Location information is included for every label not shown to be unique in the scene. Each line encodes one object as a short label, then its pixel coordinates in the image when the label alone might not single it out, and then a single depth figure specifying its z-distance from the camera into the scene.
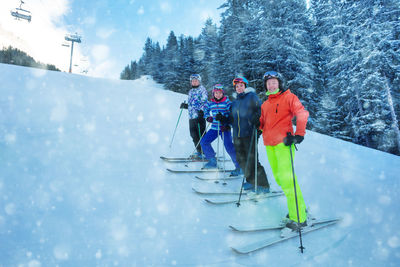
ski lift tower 32.72
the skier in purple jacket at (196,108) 5.80
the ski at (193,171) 4.83
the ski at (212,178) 4.59
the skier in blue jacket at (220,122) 4.84
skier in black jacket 4.06
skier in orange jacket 2.87
